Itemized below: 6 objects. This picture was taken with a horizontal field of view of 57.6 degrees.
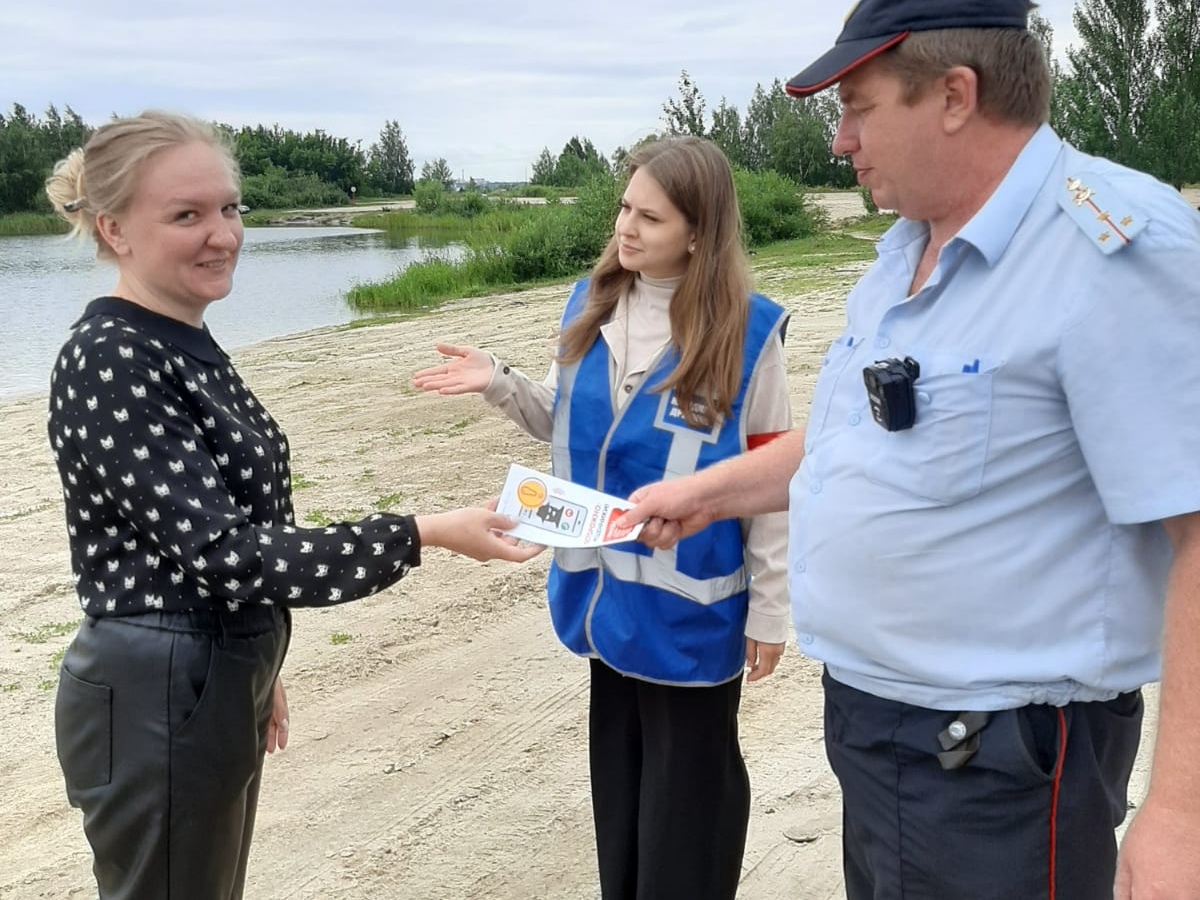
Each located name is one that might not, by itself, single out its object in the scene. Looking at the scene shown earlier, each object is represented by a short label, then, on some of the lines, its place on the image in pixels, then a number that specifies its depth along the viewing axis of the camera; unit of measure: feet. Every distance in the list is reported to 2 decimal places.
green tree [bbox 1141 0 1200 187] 102.27
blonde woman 6.95
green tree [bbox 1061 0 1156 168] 104.53
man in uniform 5.15
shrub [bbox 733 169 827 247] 91.66
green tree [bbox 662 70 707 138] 98.53
